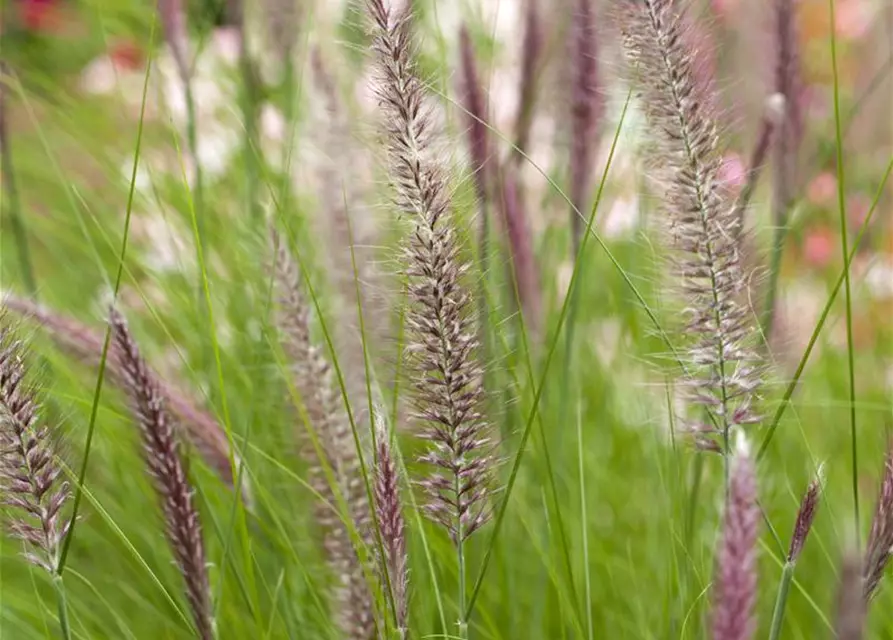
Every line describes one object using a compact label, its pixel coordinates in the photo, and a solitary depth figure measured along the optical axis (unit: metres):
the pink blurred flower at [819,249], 2.56
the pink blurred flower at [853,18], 3.14
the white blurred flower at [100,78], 2.62
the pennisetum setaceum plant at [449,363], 0.67
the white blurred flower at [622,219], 1.83
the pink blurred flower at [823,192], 2.83
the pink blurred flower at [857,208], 2.52
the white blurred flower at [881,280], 2.17
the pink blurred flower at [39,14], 4.48
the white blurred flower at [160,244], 1.73
